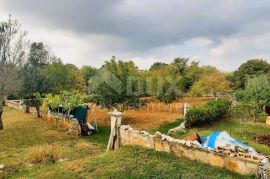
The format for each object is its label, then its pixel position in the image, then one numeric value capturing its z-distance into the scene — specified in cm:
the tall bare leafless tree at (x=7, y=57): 1304
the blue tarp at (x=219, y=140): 775
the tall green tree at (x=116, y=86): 1405
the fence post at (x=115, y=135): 839
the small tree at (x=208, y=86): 2005
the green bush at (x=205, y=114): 1234
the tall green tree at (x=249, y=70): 2563
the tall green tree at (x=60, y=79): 1831
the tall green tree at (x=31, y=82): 1721
